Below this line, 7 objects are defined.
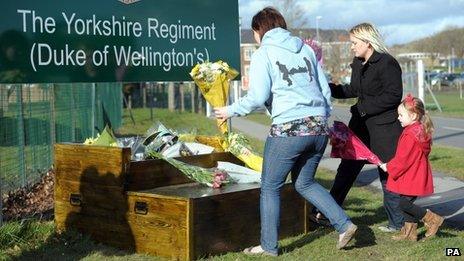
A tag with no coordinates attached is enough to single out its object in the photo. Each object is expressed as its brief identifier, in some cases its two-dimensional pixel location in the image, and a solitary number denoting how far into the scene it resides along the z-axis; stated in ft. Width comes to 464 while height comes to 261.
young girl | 17.40
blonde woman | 18.10
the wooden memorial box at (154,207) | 15.71
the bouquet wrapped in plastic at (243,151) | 19.48
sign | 17.12
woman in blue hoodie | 15.20
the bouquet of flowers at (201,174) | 17.53
